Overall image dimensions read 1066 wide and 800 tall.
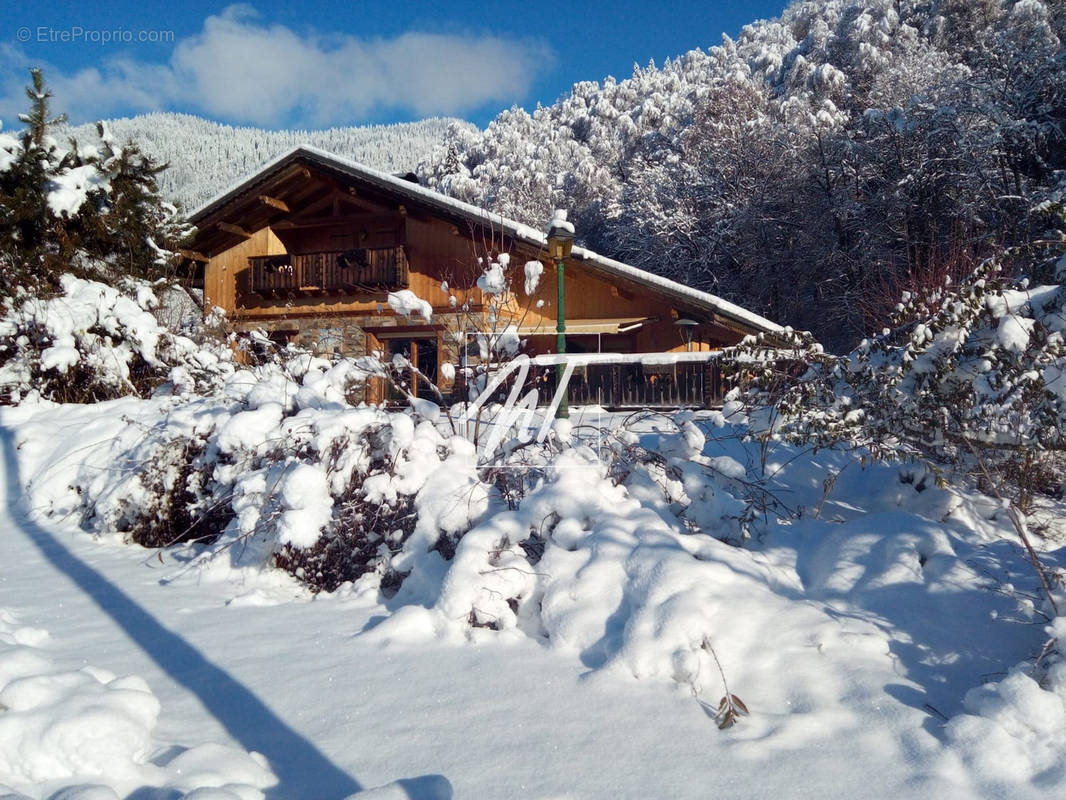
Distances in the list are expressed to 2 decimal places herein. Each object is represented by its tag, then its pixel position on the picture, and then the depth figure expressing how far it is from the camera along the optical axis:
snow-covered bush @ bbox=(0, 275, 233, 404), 8.88
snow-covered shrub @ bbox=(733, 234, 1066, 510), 3.34
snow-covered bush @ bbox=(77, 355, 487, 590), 4.45
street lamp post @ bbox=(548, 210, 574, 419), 8.22
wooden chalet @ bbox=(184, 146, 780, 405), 12.83
